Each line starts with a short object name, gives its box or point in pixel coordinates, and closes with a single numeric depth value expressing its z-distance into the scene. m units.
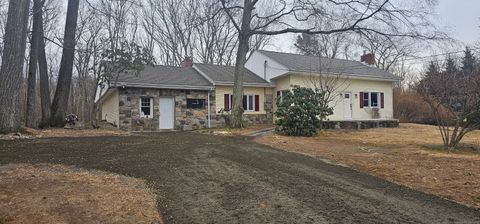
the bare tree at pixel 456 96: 9.86
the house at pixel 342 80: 20.47
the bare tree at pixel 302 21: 15.58
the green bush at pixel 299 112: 13.92
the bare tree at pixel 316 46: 28.38
